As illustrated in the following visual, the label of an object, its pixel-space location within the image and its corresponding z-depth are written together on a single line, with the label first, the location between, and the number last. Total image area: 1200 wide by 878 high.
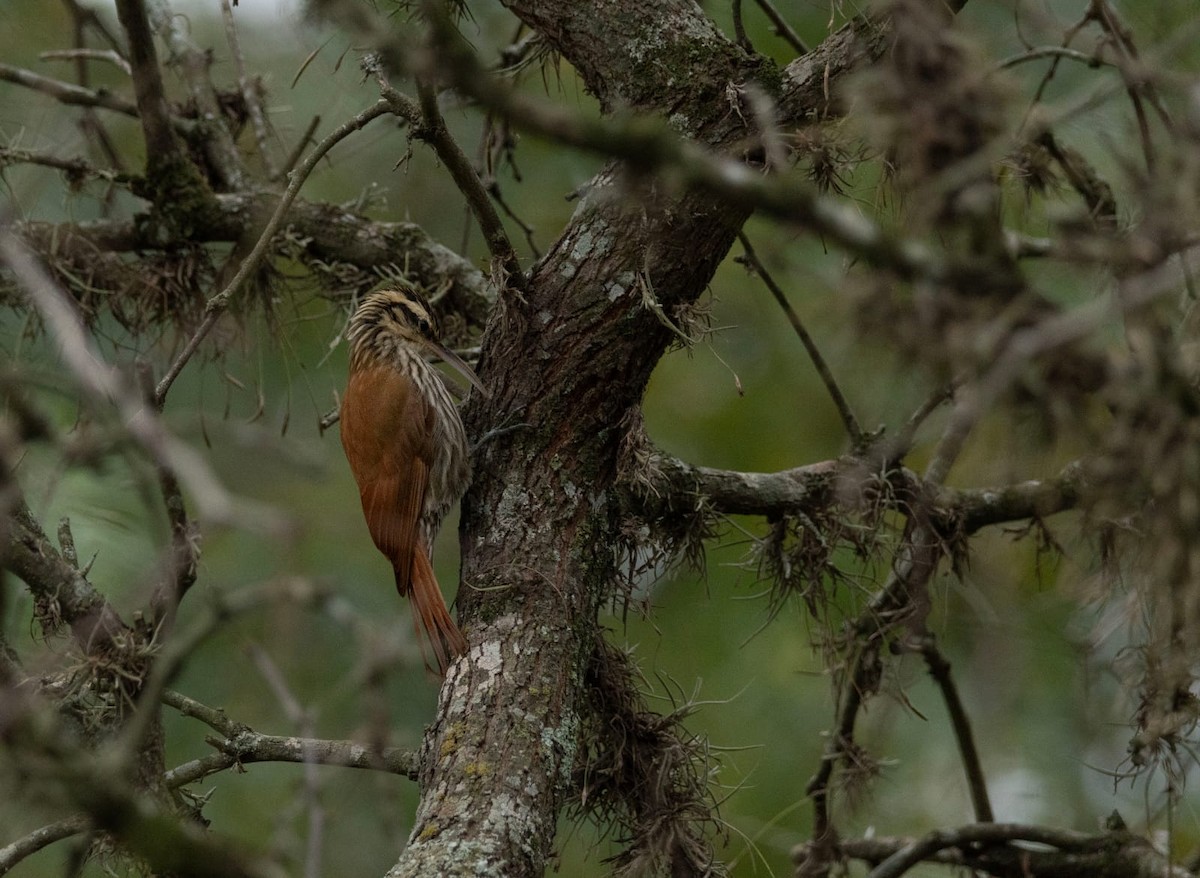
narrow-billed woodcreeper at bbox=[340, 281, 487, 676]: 7.60
